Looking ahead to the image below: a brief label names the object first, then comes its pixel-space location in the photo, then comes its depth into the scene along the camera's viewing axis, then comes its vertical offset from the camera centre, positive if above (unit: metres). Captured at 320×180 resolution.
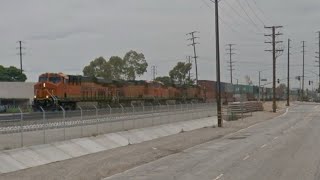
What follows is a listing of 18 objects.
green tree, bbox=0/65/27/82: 128.88 +3.46
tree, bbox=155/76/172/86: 146.60 +2.88
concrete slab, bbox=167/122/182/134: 42.12 -2.96
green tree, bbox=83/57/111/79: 128.25 +4.95
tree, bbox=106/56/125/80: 129.25 +5.33
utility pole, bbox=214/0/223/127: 48.84 +2.57
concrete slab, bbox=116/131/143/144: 32.03 -2.77
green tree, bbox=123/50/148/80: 132.75 +6.00
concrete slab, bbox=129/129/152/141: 34.06 -2.80
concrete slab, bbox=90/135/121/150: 28.27 -2.69
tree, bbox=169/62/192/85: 152.50 +5.10
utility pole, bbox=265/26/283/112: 87.88 +6.60
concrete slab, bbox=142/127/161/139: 35.83 -2.85
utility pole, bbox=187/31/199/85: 114.31 +9.08
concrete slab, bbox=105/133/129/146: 30.25 -2.72
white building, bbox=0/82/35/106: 89.75 -0.40
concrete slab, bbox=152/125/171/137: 38.03 -2.85
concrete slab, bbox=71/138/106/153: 26.32 -2.66
